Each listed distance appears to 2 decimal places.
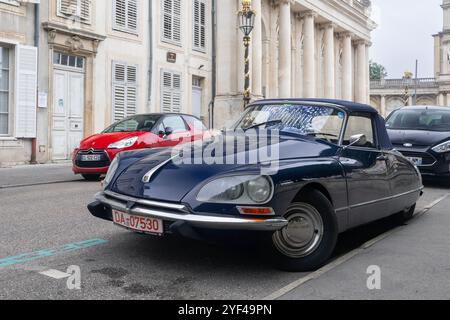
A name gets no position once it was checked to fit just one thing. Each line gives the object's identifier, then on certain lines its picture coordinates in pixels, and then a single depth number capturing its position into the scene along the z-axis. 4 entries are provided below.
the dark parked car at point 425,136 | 9.82
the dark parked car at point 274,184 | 3.69
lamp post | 16.53
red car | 10.48
